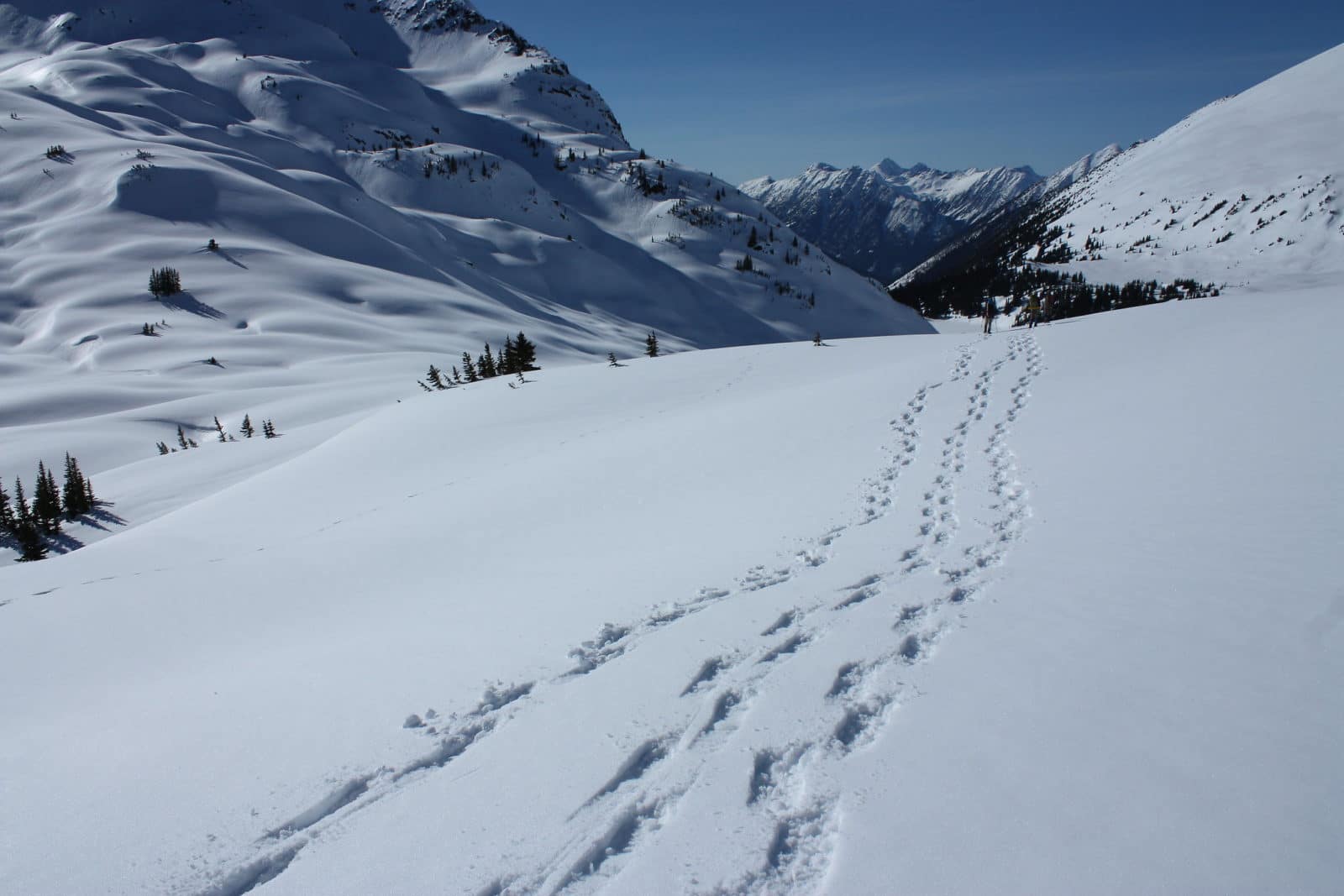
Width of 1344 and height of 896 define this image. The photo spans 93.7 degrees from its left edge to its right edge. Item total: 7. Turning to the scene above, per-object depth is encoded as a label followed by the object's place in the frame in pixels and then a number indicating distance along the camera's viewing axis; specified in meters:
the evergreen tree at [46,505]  32.09
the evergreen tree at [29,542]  27.95
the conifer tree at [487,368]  45.16
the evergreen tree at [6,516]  31.30
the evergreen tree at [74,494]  31.91
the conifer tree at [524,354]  39.67
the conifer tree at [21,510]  30.79
